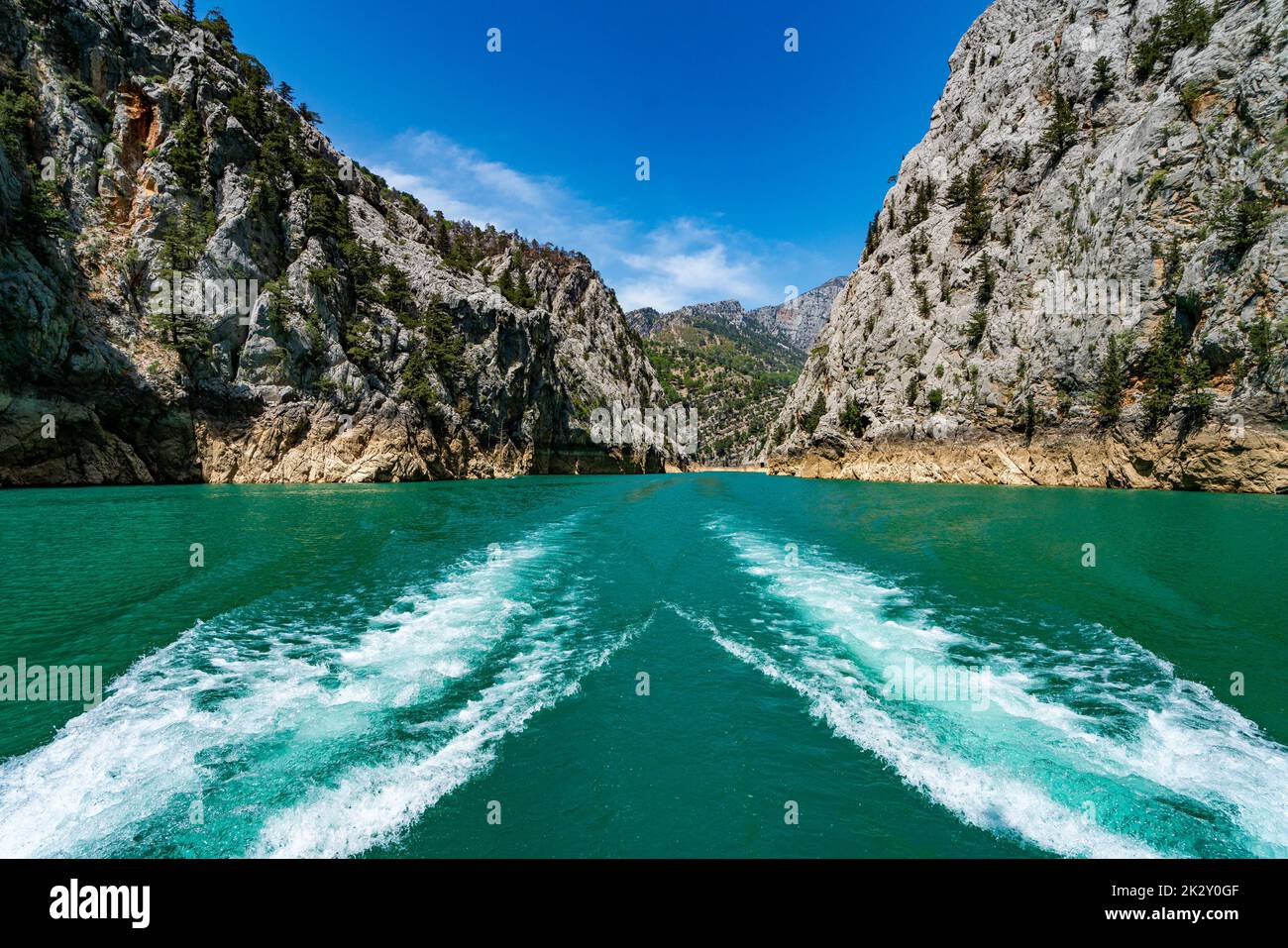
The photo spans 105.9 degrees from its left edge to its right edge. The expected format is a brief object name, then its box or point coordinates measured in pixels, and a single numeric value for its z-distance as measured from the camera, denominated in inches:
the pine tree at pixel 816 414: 3070.9
